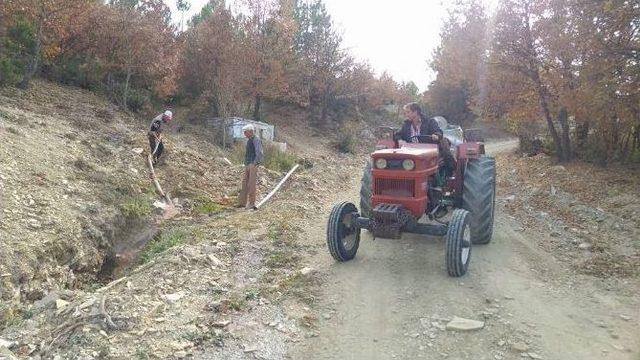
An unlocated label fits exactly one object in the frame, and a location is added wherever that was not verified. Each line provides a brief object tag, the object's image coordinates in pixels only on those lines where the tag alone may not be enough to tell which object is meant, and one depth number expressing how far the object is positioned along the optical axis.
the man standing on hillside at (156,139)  10.94
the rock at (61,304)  4.69
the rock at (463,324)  4.48
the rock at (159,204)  8.74
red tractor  5.63
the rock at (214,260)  5.88
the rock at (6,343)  4.00
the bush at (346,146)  21.94
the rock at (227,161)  12.95
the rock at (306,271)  5.73
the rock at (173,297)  4.78
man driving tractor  6.85
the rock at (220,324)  4.41
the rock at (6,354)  3.75
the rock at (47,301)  4.92
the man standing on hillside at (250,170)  9.33
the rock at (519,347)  4.14
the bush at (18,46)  12.95
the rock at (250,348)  4.09
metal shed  16.62
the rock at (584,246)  7.09
